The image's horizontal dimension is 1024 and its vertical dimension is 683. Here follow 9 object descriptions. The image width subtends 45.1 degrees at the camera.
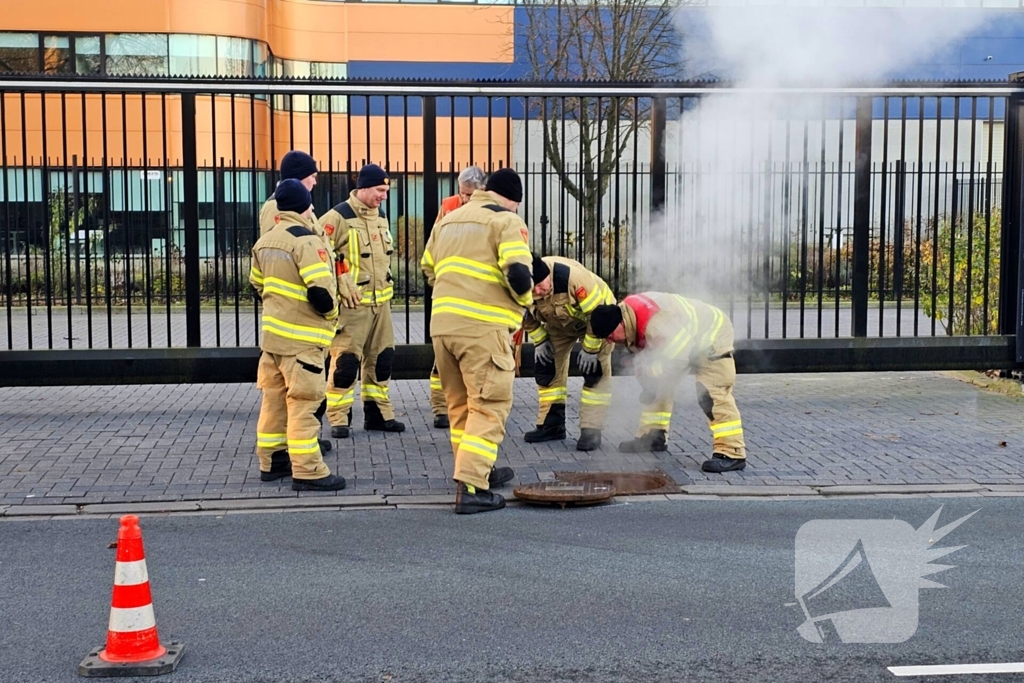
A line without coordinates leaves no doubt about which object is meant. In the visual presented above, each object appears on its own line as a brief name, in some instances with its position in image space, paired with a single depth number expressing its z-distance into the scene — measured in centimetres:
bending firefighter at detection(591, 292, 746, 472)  793
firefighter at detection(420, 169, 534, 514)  703
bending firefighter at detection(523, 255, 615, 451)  828
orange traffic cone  452
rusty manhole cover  712
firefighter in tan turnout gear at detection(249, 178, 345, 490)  741
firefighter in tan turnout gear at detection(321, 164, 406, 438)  899
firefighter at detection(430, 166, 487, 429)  912
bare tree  1116
